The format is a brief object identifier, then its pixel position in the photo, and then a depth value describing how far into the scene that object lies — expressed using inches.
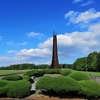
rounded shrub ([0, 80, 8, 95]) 208.5
